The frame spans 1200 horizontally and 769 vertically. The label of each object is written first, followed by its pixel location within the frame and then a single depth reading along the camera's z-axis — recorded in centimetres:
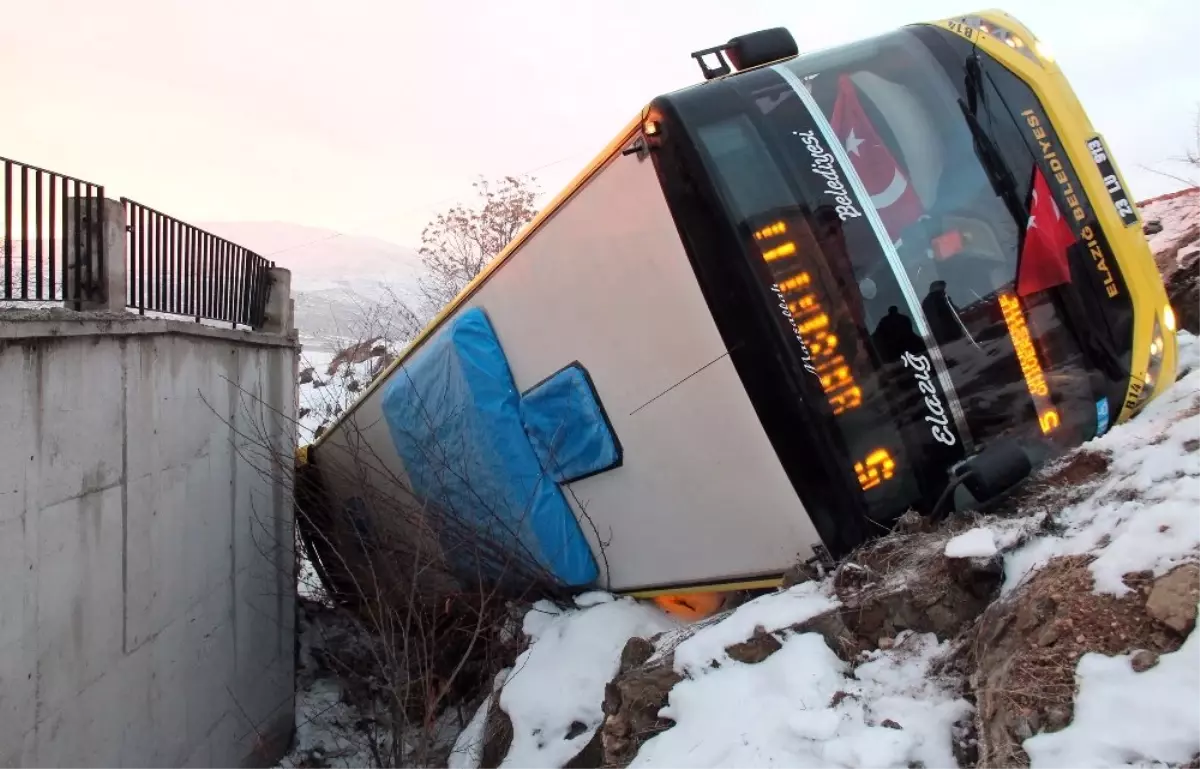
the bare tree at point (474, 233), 1788
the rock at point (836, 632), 253
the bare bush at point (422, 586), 401
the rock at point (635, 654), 315
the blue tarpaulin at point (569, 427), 356
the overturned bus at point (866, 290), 283
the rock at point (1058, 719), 180
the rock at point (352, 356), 1491
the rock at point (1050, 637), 200
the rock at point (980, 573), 247
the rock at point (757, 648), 260
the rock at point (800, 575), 293
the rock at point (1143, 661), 178
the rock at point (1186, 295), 487
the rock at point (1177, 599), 182
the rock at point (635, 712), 264
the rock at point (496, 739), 347
